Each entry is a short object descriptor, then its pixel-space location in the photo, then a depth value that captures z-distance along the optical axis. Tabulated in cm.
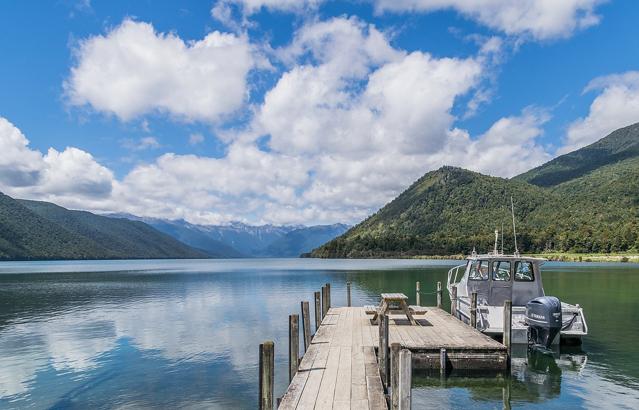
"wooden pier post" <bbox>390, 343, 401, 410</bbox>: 1076
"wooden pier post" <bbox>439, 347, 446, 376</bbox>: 1712
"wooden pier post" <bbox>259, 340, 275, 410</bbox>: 1065
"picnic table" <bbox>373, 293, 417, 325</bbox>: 2111
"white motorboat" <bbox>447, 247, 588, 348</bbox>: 2108
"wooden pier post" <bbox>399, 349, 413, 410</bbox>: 998
